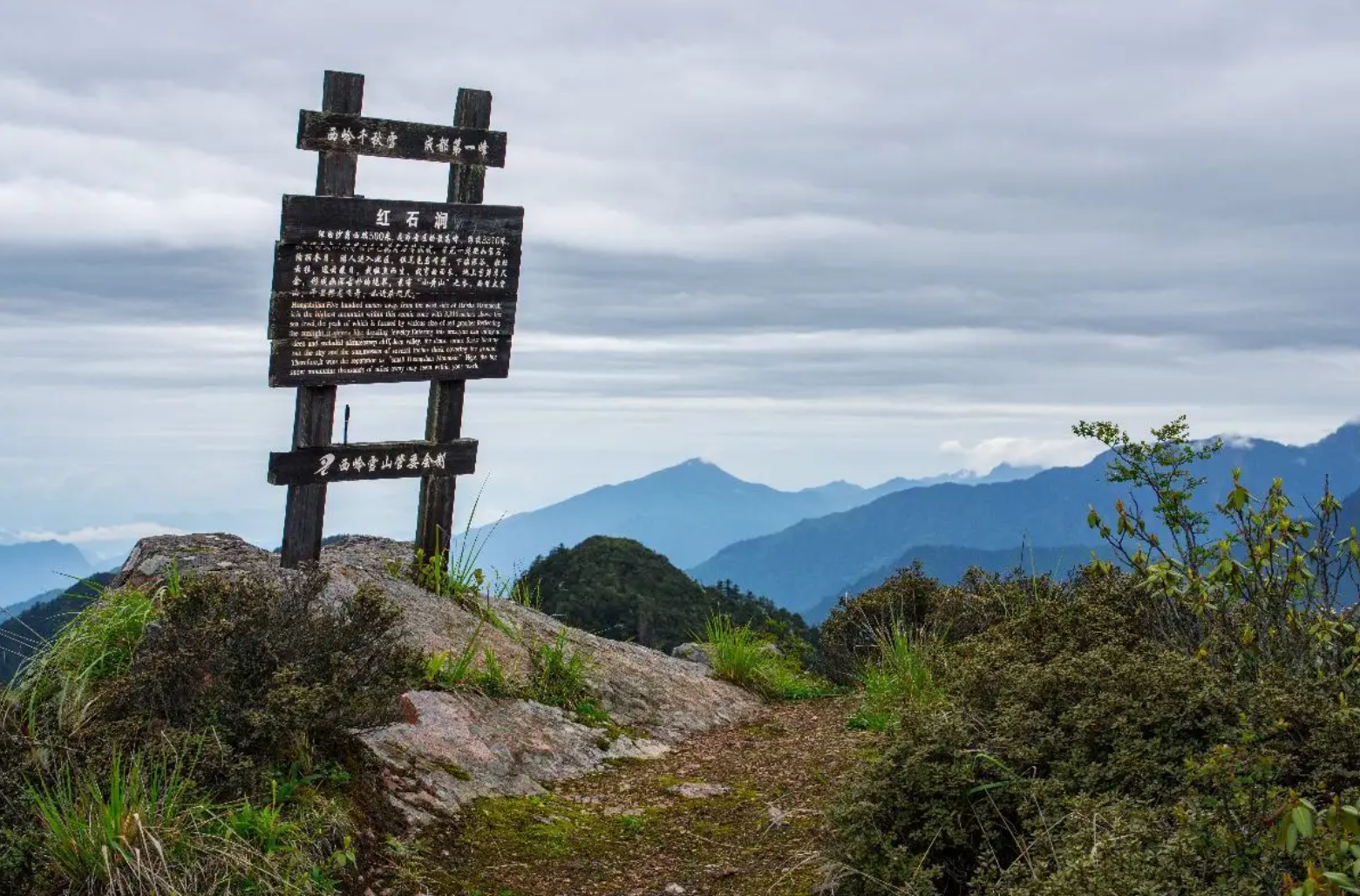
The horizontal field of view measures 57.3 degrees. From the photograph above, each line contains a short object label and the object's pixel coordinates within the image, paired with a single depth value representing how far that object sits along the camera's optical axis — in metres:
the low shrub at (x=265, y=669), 6.90
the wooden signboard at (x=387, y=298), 11.20
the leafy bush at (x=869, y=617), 14.43
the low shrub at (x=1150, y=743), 4.95
